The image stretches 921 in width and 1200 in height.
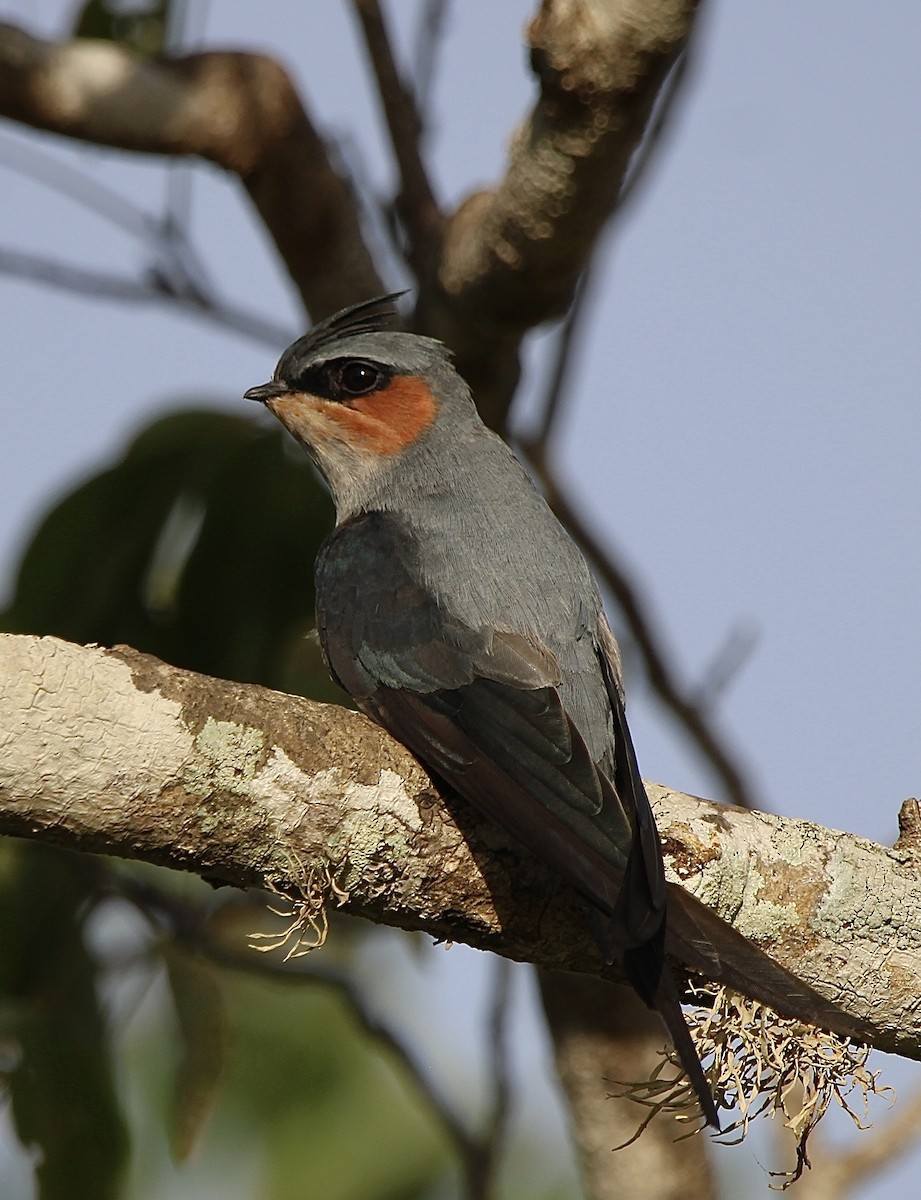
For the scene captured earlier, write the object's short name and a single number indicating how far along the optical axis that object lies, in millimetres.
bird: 6422
